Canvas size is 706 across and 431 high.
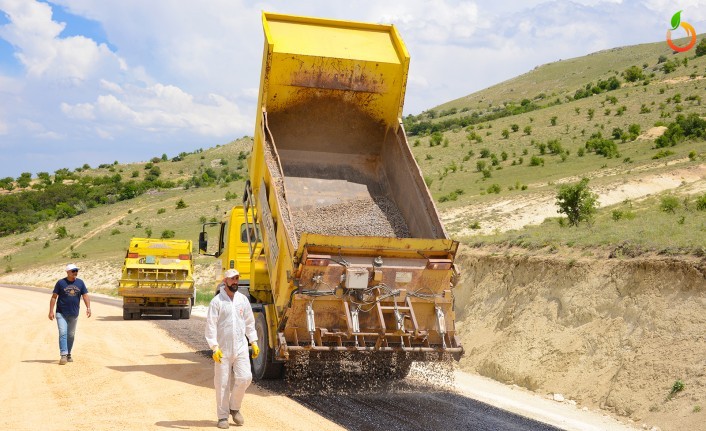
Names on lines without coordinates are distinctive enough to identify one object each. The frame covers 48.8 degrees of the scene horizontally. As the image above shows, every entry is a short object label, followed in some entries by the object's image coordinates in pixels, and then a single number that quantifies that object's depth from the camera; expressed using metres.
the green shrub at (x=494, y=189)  41.88
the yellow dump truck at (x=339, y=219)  10.34
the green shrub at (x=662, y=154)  40.73
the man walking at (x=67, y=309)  13.05
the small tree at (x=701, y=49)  74.81
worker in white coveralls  8.55
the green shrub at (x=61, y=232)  71.56
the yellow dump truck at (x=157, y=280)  23.36
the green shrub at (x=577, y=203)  24.84
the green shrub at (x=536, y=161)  47.91
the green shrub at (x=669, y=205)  22.06
